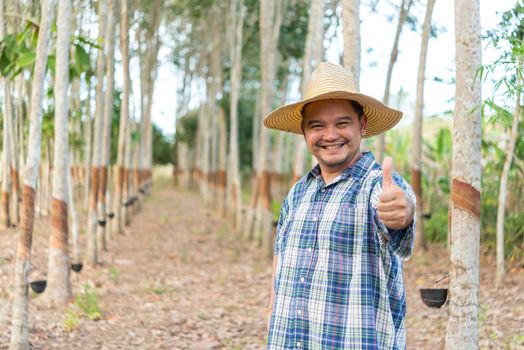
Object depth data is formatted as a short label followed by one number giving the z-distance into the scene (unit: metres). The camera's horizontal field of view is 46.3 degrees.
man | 2.25
